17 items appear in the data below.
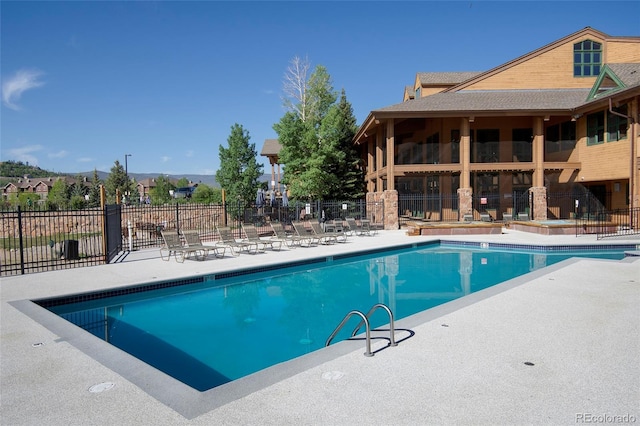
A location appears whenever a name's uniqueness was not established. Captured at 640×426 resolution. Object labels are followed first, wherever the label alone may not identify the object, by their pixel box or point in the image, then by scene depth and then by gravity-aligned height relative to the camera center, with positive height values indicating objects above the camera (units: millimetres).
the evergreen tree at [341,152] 29766 +3516
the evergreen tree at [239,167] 32281 +2826
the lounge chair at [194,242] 13116 -1243
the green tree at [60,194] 52881 +1830
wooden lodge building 22297 +3797
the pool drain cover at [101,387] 4012 -1760
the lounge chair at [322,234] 17234 -1384
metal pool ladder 4725 -1584
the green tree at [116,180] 61862 +3876
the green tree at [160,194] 54322 +1422
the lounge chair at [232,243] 14844 -1454
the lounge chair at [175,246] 12781 -1299
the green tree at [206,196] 39562 +791
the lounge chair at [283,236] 16228 -1339
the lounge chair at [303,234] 16562 -1331
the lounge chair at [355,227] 21702 -1402
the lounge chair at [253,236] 15391 -1256
